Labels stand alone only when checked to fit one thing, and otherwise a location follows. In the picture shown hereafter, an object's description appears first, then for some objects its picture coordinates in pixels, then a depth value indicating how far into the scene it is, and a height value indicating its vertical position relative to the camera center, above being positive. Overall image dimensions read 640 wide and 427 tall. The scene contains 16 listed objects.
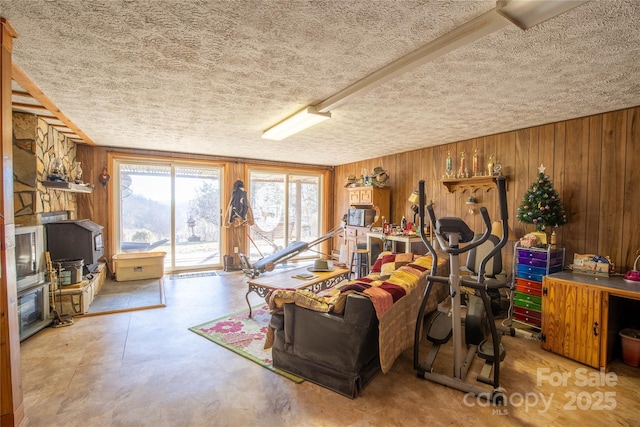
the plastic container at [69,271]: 3.62 -0.87
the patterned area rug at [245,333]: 2.68 -1.40
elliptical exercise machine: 2.13 -1.02
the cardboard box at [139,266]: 5.07 -1.12
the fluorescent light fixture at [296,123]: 3.07 +0.91
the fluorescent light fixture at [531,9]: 1.35 +0.94
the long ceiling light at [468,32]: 1.40 +0.94
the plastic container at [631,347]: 2.57 -1.23
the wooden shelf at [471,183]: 4.15 +0.31
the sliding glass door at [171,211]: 5.58 -0.19
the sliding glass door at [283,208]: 6.86 -0.14
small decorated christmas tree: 3.21 -0.01
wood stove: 3.77 -0.54
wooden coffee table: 3.42 -0.95
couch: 2.12 -0.98
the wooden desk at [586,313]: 2.51 -0.97
